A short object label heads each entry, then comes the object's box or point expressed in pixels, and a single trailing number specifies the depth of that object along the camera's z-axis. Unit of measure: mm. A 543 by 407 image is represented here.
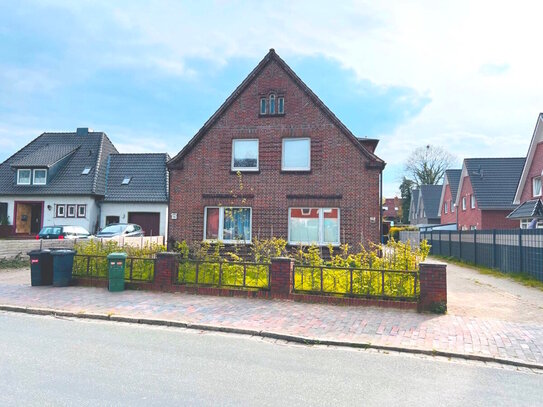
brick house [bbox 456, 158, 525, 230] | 31172
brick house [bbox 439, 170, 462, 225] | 41688
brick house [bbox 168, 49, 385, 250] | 16125
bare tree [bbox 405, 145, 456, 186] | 64938
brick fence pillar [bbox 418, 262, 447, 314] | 8812
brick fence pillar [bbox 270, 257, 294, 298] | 9898
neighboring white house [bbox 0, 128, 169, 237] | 30766
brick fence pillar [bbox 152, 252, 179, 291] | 10867
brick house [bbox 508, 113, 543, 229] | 23062
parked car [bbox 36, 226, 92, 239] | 22531
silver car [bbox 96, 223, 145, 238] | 23234
